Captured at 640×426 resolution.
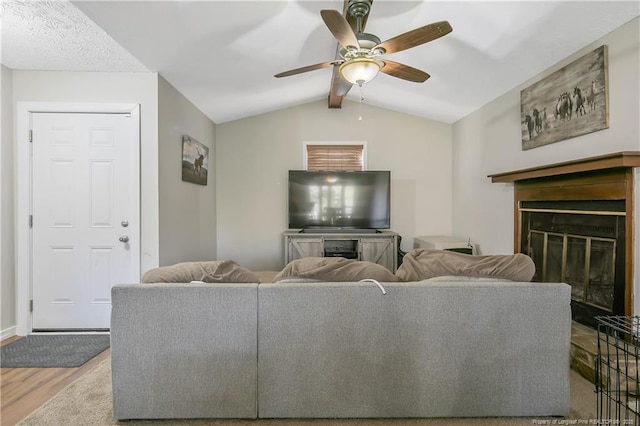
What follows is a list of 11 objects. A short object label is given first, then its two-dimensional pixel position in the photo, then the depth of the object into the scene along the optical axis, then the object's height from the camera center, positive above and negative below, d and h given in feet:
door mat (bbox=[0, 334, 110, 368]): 7.32 -3.82
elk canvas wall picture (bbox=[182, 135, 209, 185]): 10.87 +2.02
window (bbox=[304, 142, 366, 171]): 15.42 +2.91
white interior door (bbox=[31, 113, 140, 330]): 8.94 -0.19
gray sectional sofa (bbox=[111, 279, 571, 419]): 4.93 -2.22
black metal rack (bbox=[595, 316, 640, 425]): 5.20 -3.41
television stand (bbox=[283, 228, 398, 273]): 13.74 -1.66
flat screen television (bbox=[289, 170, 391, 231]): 14.52 +0.54
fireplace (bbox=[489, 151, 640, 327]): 6.52 -0.41
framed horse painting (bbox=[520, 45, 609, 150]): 7.23 +3.11
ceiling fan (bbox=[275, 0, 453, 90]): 5.92 +3.73
